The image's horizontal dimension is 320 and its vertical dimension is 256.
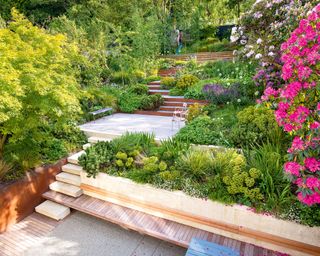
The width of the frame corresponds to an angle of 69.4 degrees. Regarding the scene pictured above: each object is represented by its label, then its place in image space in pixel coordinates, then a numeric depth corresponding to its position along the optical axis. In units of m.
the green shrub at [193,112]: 6.49
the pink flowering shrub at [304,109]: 2.37
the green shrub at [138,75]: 10.73
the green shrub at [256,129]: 4.55
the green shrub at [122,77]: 10.61
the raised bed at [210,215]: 3.26
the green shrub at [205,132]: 5.05
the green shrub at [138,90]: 9.43
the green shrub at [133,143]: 4.95
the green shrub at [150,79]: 10.57
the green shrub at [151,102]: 8.53
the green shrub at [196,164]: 4.05
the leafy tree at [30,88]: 3.75
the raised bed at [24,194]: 4.42
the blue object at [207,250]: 3.12
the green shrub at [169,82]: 9.74
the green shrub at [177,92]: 9.09
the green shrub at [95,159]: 4.68
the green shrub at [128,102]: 8.72
